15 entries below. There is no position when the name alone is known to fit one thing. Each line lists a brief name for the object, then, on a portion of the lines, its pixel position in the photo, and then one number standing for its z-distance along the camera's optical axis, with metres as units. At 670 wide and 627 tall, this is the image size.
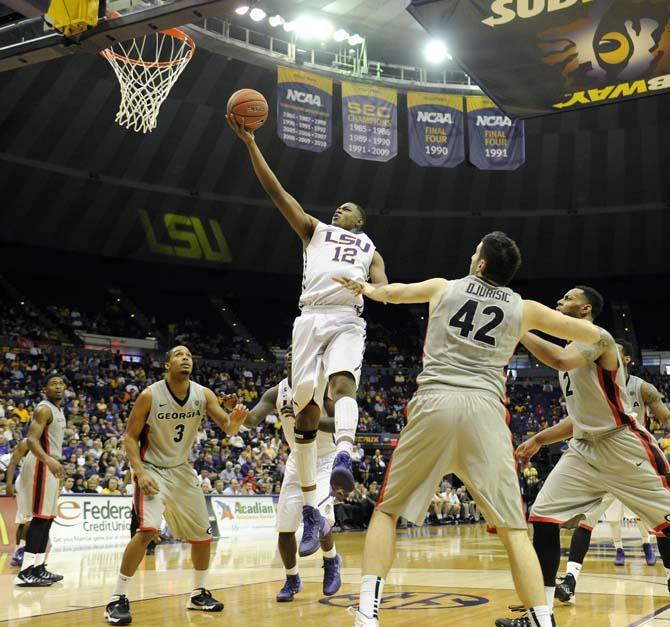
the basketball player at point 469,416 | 3.82
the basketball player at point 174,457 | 5.70
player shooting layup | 5.53
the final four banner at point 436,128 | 21.39
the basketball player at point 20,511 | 8.88
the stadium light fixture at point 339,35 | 22.94
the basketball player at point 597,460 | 5.30
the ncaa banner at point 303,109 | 19.81
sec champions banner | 20.33
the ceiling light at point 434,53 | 24.45
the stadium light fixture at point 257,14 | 21.58
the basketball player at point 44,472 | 7.80
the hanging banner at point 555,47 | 7.81
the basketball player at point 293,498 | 6.17
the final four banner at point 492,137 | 21.30
